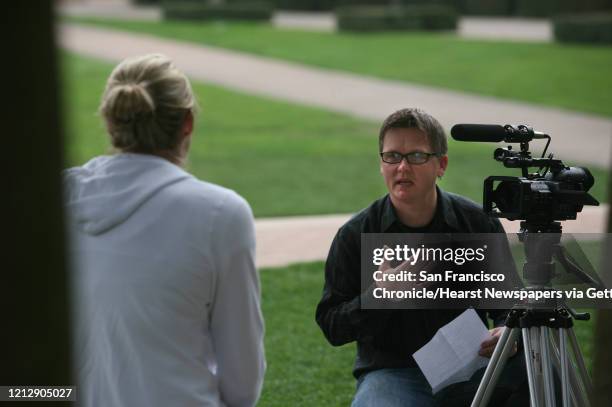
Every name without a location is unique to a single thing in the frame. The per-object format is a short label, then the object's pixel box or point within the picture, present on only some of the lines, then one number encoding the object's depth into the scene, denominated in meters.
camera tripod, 6.44
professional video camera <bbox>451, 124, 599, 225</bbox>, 6.32
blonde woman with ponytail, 5.47
